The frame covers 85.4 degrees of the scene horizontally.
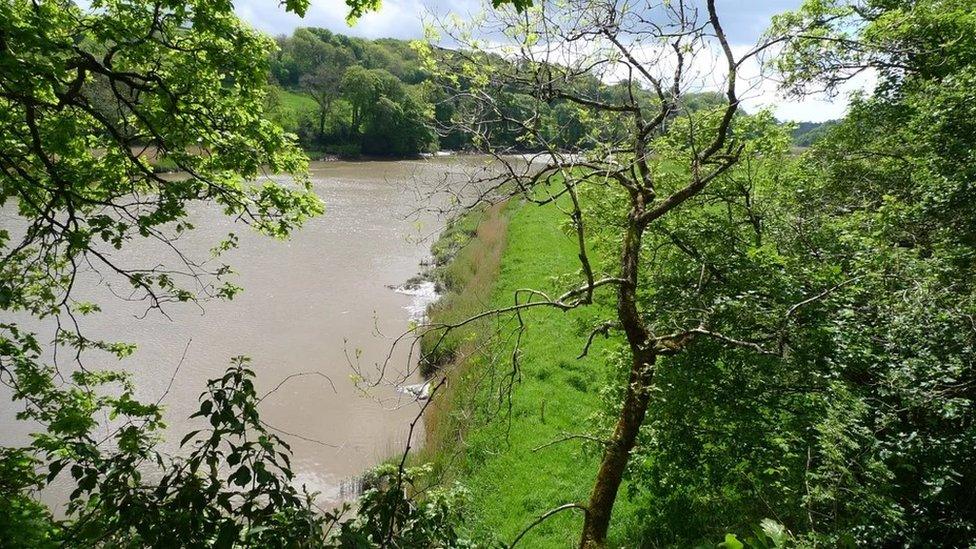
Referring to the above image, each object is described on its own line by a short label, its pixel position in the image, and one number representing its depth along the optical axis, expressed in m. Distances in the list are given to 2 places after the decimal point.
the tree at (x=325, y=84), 59.50
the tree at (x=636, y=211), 4.89
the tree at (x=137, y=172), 2.34
